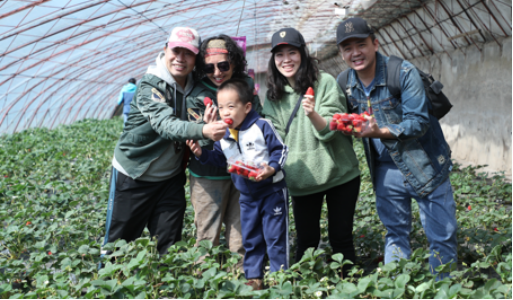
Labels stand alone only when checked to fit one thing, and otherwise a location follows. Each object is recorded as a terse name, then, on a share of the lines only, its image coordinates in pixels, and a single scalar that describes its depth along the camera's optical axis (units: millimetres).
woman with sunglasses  2748
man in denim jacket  2365
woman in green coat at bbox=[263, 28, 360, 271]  2627
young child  2596
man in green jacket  2629
